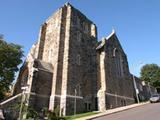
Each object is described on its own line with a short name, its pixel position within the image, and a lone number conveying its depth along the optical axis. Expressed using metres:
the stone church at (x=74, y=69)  17.80
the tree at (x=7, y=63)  19.80
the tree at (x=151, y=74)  43.60
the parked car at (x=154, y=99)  22.33
